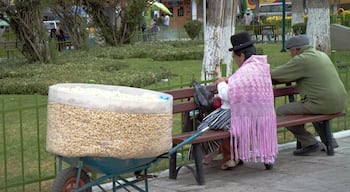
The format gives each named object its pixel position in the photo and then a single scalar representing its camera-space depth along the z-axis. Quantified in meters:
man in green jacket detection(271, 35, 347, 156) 7.34
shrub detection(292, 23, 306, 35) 27.94
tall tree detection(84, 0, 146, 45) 25.69
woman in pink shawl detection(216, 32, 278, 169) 6.56
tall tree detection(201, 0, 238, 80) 10.20
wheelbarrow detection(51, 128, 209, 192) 5.20
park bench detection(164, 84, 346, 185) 6.50
